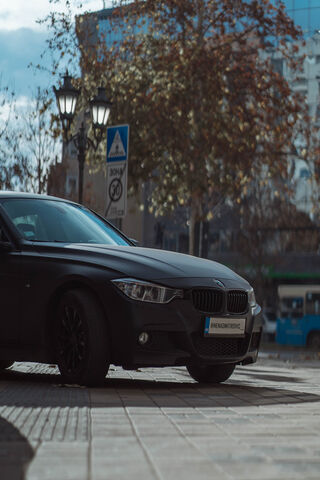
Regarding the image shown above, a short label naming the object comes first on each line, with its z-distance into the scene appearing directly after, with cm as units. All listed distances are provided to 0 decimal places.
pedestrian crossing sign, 1502
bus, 3853
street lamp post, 1930
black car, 820
